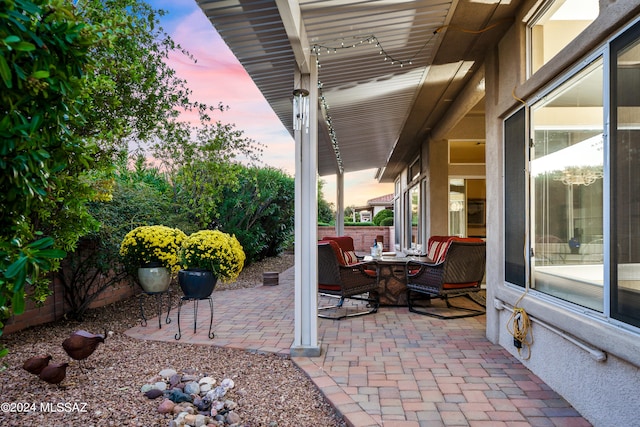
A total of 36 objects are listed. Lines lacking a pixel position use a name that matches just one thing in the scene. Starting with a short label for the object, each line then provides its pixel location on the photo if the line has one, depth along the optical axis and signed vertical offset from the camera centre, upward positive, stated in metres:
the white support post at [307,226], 3.65 -0.03
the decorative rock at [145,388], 2.73 -1.08
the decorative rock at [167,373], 3.02 -1.09
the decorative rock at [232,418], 2.45 -1.14
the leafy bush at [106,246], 4.52 -0.27
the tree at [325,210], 23.46 +0.76
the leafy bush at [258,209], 9.35 +0.30
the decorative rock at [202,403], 2.60 -1.13
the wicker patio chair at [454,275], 5.03 -0.63
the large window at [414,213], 9.26 +0.25
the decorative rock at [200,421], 2.36 -1.12
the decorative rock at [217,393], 2.68 -1.10
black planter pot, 4.14 -0.59
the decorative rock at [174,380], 2.90 -1.10
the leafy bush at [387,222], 19.34 +0.05
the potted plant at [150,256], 4.41 -0.36
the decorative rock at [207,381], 2.93 -1.11
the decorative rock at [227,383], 2.86 -1.10
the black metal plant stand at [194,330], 4.10 -1.09
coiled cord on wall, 3.29 -0.85
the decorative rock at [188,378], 2.98 -1.11
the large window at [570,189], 2.47 +0.24
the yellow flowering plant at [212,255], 4.16 -0.33
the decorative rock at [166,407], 2.48 -1.10
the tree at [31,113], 1.11 +0.32
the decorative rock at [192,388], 2.77 -1.10
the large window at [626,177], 2.06 +0.24
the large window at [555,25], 2.60 +1.36
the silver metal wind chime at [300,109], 3.63 +0.97
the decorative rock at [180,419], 2.33 -1.10
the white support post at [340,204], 11.52 +0.53
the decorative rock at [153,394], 2.67 -1.09
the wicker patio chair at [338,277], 5.05 -0.66
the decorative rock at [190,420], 2.38 -1.12
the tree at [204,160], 6.38 +0.97
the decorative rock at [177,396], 2.64 -1.10
